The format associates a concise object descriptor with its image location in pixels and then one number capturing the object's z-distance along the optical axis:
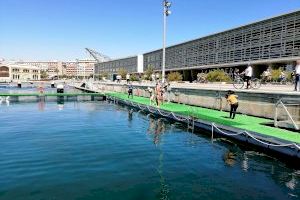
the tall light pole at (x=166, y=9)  33.50
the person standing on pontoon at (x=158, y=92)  30.25
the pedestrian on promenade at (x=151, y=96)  32.14
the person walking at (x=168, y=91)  35.11
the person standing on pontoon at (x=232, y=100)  19.61
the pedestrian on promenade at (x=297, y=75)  20.71
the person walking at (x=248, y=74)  24.22
